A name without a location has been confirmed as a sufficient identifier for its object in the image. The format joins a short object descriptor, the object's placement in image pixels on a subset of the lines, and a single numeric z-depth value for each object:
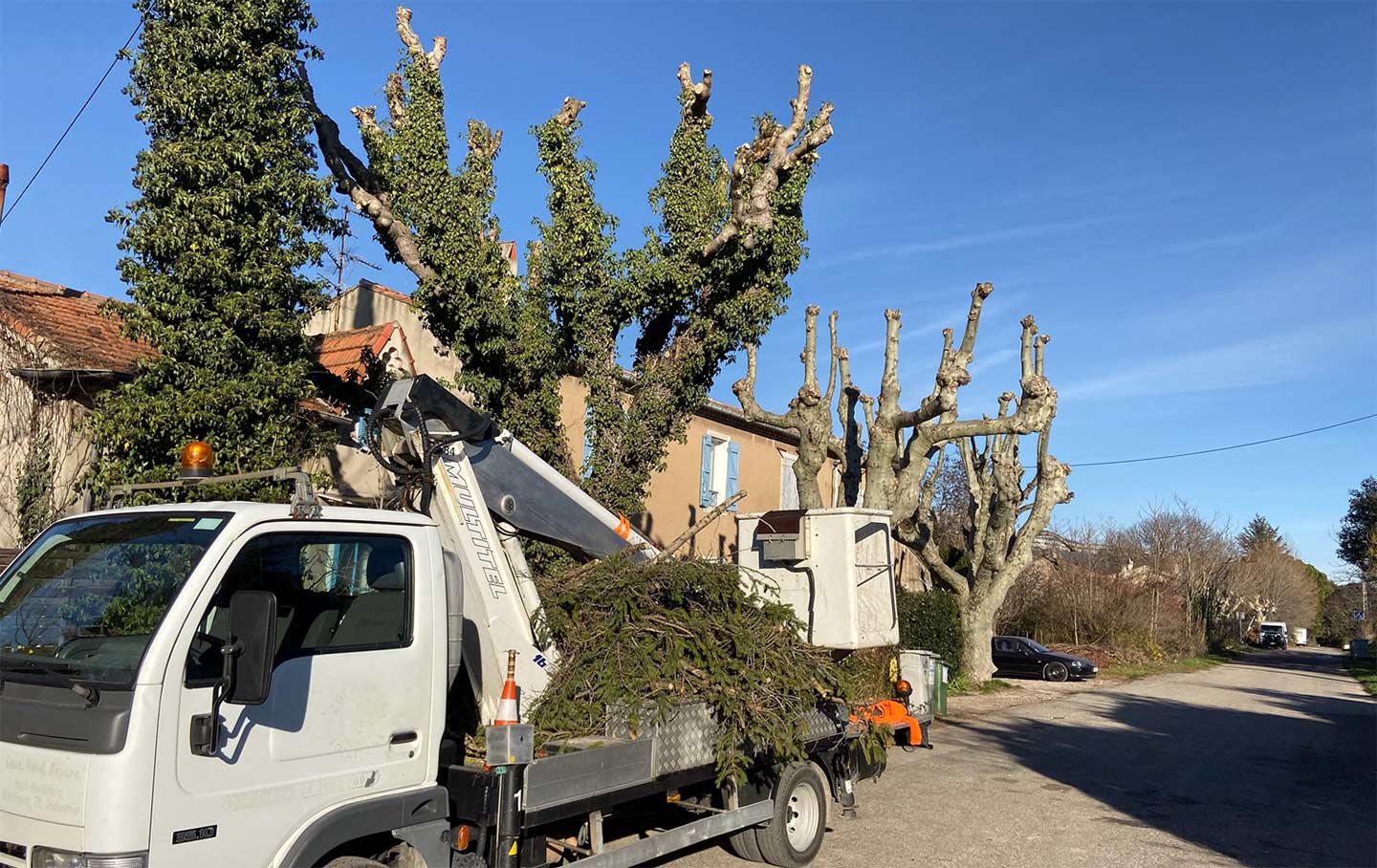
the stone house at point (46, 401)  10.63
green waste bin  15.73
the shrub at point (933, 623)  20.58
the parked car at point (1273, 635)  57.25
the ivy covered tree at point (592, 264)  11.62
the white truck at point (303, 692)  3.38
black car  26.38
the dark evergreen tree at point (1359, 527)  45.14
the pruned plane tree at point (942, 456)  17.64
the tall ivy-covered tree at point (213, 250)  9.14
